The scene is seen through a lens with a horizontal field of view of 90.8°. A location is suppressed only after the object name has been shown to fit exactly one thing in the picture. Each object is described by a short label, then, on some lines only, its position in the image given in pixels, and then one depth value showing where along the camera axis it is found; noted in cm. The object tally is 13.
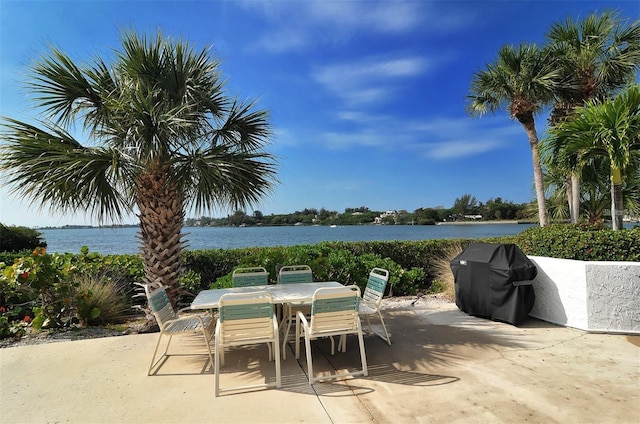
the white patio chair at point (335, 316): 307
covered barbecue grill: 465
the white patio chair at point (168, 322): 337
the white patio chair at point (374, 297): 392
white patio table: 338
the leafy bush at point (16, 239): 943
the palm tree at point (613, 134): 538
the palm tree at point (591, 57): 976
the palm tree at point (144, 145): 395
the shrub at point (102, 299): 508
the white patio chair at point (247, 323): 288
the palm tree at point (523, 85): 1059
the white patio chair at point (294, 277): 498
